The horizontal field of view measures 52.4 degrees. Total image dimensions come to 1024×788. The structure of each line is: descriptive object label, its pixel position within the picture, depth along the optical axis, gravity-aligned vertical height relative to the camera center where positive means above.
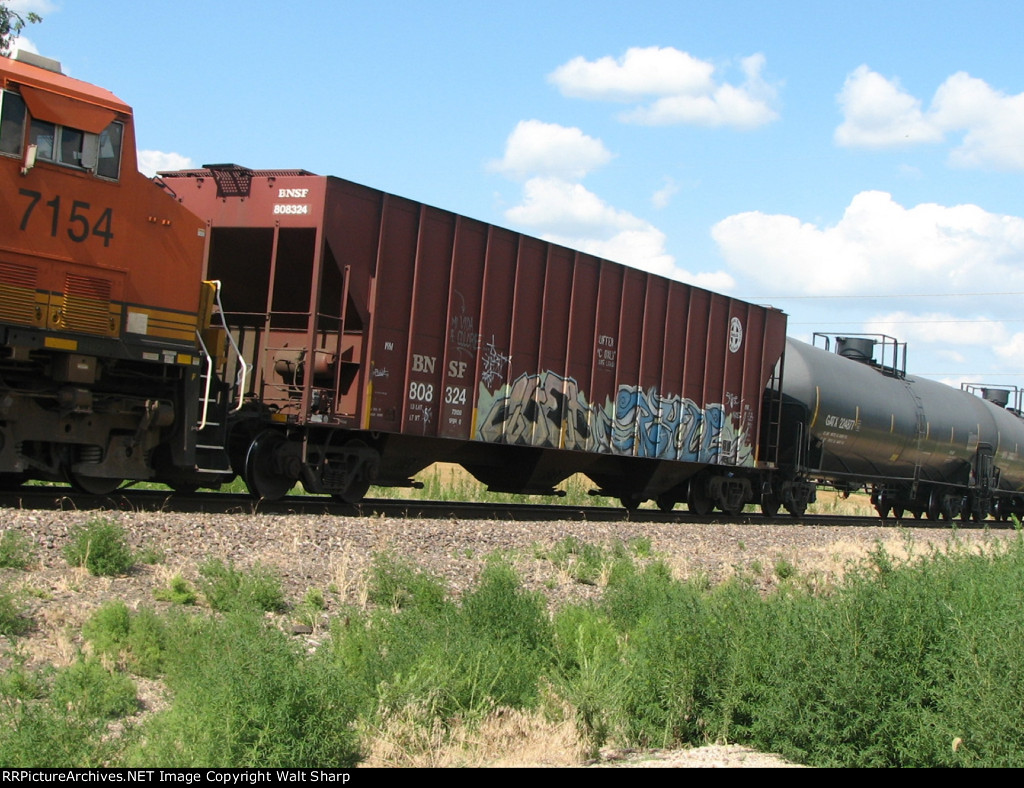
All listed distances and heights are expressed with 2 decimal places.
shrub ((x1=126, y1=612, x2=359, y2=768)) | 5.93 -1.74
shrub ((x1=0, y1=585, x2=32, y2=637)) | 7.45 -1.58
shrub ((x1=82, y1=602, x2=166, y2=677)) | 7.43 -1.65
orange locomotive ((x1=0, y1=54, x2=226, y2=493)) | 10.73 +1.20
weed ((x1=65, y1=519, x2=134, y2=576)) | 8.95 -1.23
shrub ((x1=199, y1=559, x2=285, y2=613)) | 8.75 -1.44
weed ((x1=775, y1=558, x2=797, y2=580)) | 13.88 -1.36
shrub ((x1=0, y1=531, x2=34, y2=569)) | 8.60 -1.27
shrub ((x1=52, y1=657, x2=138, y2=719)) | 6.41 -1.80
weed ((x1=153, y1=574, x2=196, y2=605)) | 8.77 -1.51
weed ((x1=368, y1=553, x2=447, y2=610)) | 9.63 -1.43
